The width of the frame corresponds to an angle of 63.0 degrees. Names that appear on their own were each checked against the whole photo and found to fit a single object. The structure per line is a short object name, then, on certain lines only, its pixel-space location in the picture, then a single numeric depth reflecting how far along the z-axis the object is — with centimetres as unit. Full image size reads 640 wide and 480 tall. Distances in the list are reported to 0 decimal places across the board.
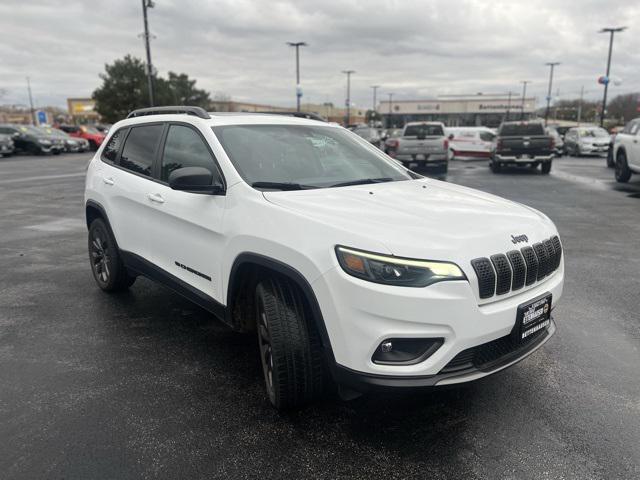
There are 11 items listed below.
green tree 5384
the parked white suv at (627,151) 1395
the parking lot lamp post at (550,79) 6519
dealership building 10081
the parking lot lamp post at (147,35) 2618
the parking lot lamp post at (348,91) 7288
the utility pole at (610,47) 3729
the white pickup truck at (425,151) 1738
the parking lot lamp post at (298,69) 4610
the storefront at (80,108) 11641
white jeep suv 250
